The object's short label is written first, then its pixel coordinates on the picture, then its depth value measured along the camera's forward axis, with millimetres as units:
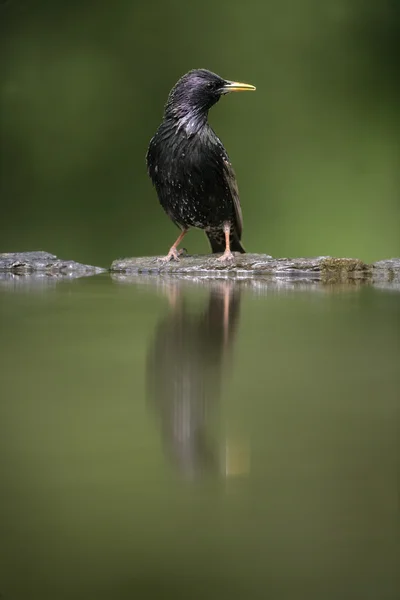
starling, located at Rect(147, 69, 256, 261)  7402
